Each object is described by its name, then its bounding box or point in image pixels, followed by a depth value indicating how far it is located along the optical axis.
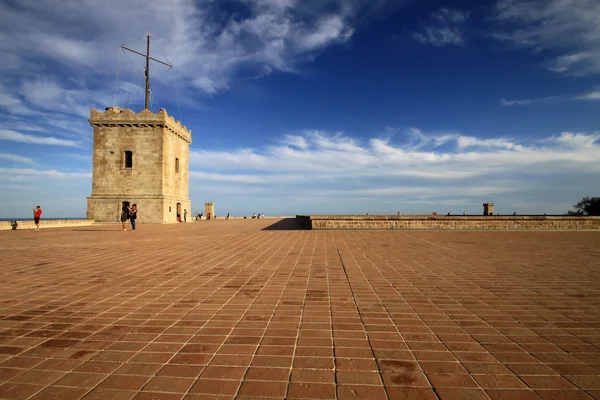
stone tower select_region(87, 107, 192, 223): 25.70
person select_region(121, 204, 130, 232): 16.08
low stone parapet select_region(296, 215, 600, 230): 15.22
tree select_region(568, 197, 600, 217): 29.33
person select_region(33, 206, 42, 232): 15.78
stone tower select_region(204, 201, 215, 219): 38.95
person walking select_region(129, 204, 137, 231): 16.64
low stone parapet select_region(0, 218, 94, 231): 16.91
